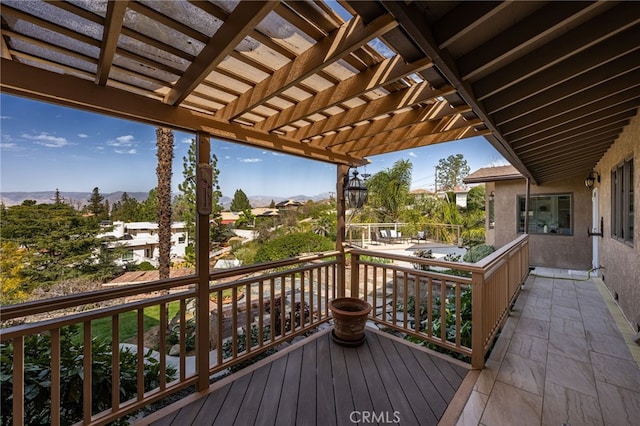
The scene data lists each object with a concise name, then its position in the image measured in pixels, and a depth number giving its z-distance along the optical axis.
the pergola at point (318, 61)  1.17
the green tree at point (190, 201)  7.24
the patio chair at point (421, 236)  12.57
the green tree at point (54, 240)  5.94
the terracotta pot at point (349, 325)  2.89
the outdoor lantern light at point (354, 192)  3.64
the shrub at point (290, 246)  7.86
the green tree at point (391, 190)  15.76
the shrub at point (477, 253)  6.68
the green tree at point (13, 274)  5.41
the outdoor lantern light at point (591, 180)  5.63
